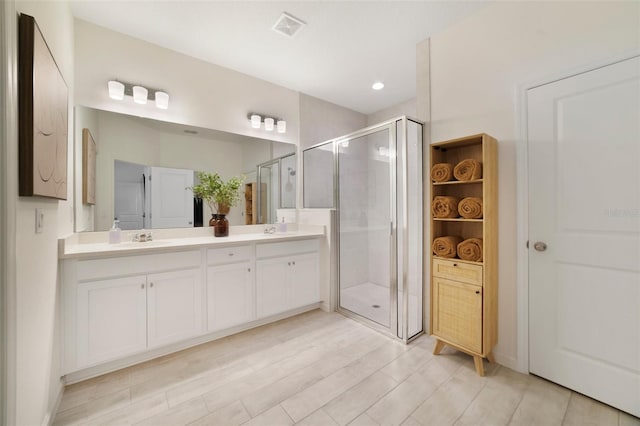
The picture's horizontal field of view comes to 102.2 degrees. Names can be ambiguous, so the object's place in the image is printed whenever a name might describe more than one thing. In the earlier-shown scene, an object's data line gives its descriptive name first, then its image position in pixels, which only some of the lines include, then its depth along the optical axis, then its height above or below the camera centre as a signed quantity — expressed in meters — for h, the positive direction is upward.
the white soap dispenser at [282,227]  3.20 -0.17
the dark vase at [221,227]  2.71 -0.14
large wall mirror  2.22 +0.49
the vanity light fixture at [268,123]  3.07 +1.12
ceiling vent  2.15 +1.63
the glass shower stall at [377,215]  2.40 -0.02
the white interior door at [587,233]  1.50 -0.14
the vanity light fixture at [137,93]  2.26 +1.11
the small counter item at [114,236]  2.19 -0.18
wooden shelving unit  1.86 -0.49
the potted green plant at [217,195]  2.70 +0.20
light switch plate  1.26 -0.03
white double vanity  1.79 -0.65
